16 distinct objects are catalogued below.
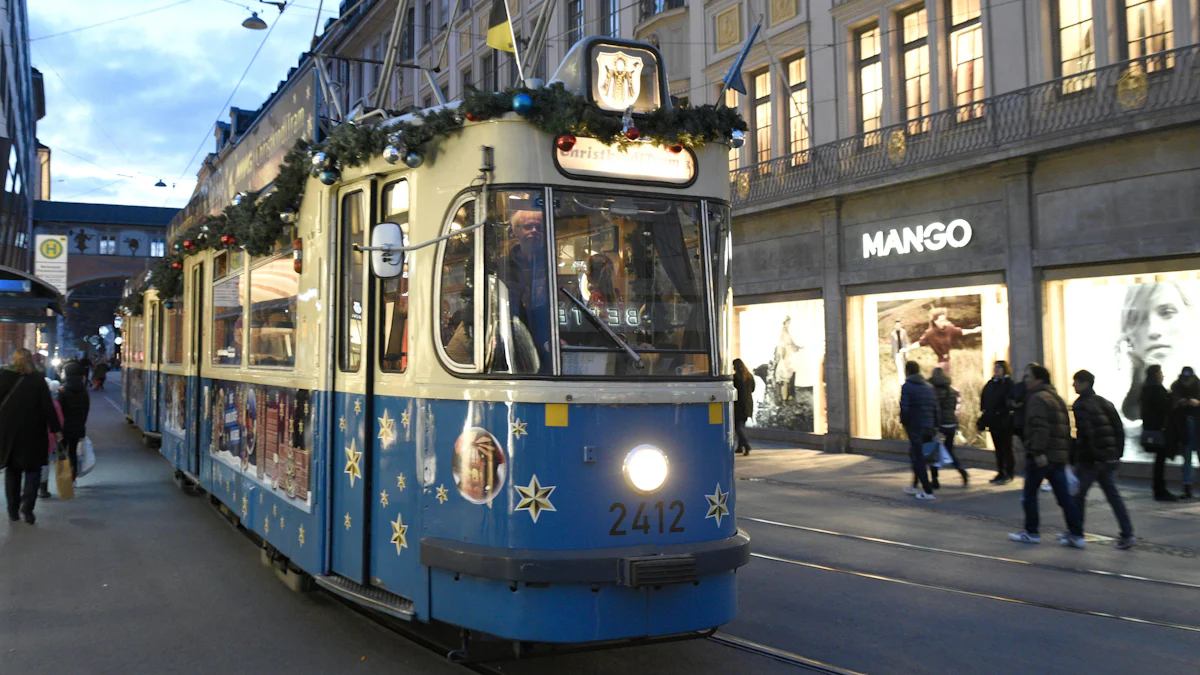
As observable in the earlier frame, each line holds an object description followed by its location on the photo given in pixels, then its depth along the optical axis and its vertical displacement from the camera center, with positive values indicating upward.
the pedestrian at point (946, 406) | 13.62 -0.57
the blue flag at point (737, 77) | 6.18 +1.91
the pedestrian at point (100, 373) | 39.16 +0.30
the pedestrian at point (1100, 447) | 8.94 -0.78
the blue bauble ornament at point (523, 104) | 4.73 +1.29
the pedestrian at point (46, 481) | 11.78 -1.20
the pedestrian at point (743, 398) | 16.44 -0.50
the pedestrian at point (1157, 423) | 11.81 -0.75
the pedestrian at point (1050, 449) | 8.96 -0.79
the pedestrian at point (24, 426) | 9.72 -0.44
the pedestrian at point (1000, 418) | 13.12 -0.72
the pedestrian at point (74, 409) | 11.84 -0.34
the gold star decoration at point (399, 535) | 5.11 -0.84
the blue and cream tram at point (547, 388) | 4.59 -0.08
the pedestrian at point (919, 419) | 12.24 -0.67
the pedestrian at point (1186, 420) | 11.51 -0.70
